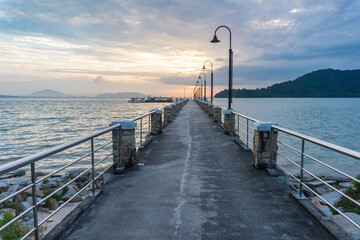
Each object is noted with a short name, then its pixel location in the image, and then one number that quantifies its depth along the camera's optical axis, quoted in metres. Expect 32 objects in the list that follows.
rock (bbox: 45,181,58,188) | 12.47
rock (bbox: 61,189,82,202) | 9.99
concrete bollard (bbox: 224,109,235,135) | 13.70
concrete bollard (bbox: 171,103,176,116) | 26.36
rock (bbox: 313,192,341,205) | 10.16
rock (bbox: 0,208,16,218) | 8.08
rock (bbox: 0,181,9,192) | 11.95
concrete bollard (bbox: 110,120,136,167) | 7.33
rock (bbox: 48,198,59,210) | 9.53
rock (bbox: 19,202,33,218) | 9.03
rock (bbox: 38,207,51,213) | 9.01
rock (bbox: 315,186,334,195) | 12.46
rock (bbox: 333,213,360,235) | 6.47
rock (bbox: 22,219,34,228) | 7.56
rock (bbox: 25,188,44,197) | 10.58
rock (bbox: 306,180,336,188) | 13.59
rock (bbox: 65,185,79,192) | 11.17
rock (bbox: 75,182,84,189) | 12.25
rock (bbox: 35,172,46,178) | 15.60
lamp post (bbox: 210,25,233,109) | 16.81
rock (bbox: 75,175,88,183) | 13.37
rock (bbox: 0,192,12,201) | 10.54
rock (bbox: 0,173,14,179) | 16.02
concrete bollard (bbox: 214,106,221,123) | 20.09
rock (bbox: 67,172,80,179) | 14.52
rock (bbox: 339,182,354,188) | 13.45
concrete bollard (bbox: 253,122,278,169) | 7.14
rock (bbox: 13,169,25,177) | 16.22
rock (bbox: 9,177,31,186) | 13.30
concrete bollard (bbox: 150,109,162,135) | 13.82
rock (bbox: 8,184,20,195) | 11.58
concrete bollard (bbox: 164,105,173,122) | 19.81
